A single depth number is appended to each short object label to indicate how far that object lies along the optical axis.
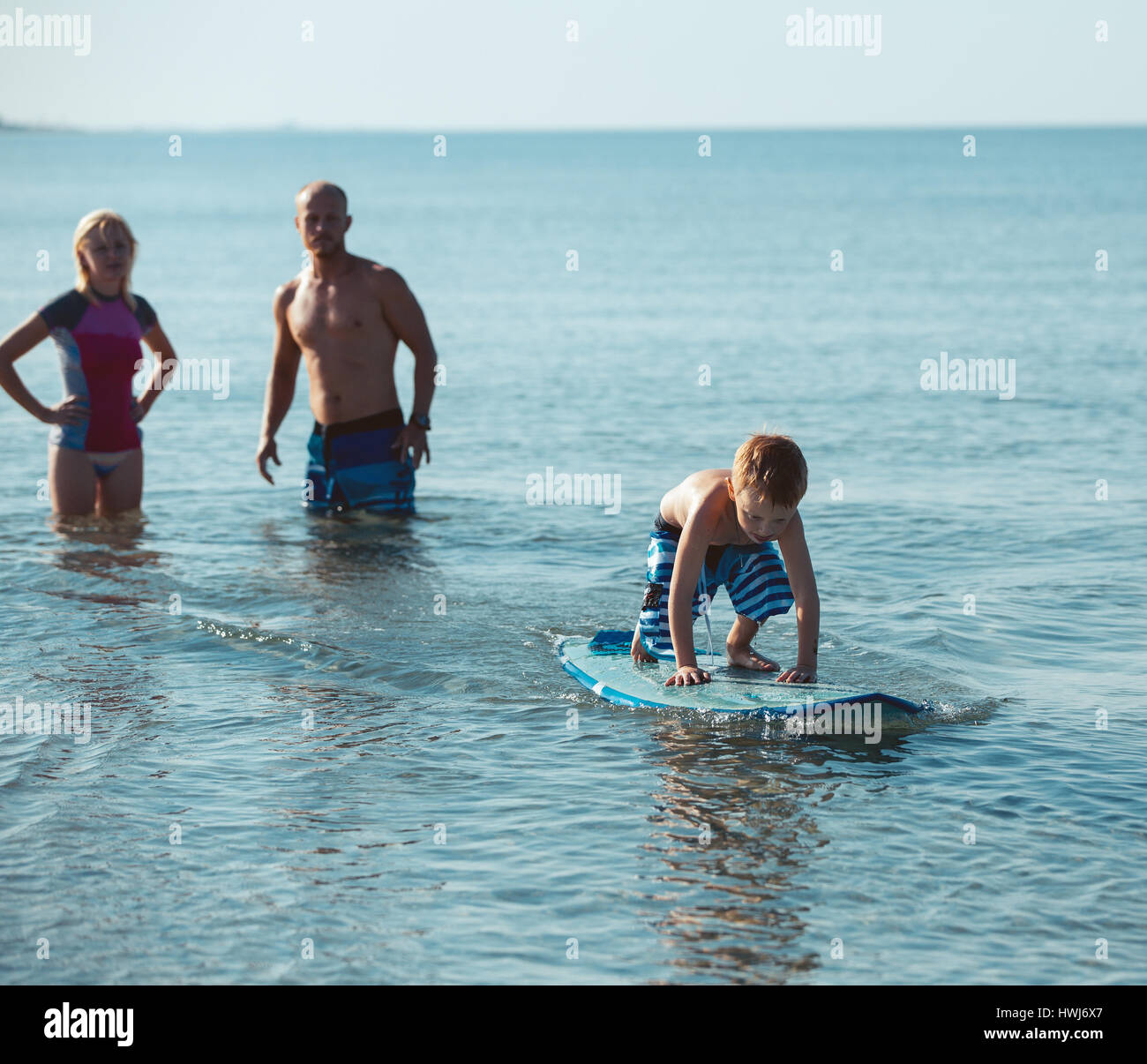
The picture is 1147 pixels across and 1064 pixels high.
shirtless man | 10.03
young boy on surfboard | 6.02
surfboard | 6.38
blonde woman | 9.78
